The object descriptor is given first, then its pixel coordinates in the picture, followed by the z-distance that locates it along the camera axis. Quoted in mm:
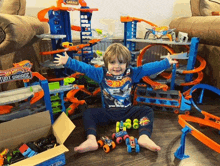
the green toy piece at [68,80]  959
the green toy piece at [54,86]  921
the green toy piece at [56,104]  976
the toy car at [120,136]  837
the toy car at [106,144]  790
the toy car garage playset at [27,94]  787
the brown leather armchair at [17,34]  854
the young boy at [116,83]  913
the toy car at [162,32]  1246
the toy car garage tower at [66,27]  1135
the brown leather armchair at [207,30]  1189
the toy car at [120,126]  914
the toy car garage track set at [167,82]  1104
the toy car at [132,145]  782
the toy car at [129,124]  934
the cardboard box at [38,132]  662
